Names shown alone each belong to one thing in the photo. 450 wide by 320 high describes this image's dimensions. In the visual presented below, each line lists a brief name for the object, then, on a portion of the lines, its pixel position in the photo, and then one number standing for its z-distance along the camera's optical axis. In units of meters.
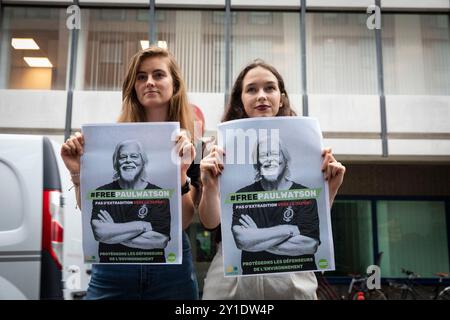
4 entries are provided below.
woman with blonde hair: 1.24
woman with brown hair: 1.17
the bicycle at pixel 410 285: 5.38
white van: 2.25
